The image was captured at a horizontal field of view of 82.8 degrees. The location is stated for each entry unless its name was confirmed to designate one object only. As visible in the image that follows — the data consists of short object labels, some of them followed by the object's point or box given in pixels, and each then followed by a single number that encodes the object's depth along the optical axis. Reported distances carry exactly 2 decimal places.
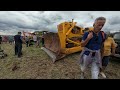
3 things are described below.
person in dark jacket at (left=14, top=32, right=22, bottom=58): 4.11
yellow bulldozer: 3.10
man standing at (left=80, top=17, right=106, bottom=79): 1.09
